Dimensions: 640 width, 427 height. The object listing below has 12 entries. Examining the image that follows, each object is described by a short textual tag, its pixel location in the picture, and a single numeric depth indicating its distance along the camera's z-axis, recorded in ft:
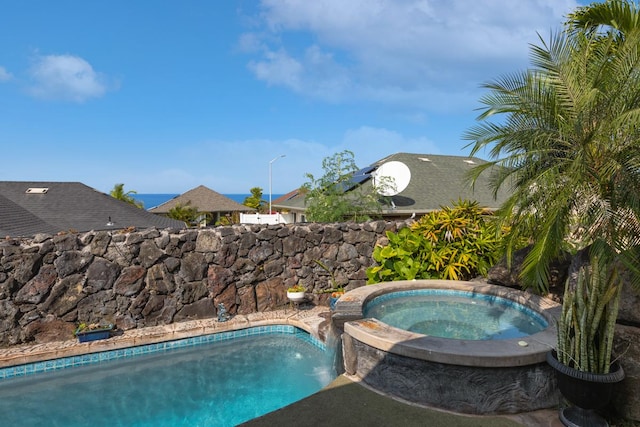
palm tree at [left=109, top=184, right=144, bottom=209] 102.89
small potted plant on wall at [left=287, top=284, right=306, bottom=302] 29.43
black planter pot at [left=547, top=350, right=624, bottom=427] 11.17
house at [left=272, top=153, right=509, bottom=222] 47.26
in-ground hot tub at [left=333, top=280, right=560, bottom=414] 13.11
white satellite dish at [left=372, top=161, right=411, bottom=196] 44.68
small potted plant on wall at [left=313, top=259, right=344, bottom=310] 31.58
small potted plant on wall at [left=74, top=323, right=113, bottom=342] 23.65
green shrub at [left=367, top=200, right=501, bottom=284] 27.55
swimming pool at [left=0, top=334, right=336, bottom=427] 17.13
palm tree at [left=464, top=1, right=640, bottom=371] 14.74
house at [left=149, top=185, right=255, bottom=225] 97.04
